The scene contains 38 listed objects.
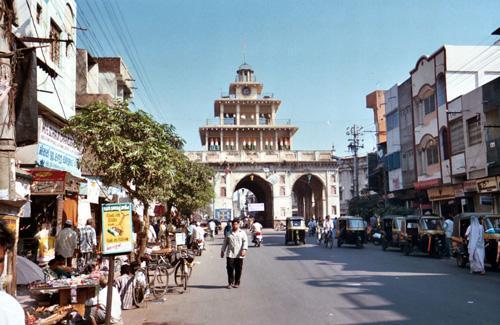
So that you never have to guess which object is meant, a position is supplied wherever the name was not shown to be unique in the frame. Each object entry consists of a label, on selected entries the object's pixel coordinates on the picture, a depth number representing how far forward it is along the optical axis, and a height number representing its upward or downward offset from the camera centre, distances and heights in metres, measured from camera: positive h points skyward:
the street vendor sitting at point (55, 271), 9.43 -1.15
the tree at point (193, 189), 26.91 +1.24
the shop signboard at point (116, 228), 6.12 -0.21
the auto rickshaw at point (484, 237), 14.99 -1.09
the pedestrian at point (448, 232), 19.95 -1.19
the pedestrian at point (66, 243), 12.94 -0.79
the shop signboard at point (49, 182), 12.57 +0.82
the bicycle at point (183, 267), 11.85 -1.41
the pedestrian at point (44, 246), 13.88 -0.94
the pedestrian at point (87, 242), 15.49 -0.96
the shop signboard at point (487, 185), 24.00 +0.95
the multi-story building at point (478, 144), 23.84 +3.17
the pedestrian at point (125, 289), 9.43 -1.50
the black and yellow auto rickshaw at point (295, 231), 28.31 -1.34
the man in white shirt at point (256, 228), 28.22 -1.14
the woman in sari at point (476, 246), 13.95 -1.24
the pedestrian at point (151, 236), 22.27 -1.17
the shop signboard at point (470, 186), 25.91 +1.00
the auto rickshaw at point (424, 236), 19.66 -1.29
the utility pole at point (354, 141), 50.03 +6.86
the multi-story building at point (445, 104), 28.81 +6.41
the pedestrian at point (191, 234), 21.66 -1.06
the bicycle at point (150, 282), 9.62 -1.54
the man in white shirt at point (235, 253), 11.85 -1.07
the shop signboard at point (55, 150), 14.32 +2.07
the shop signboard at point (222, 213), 58.94 -0.42
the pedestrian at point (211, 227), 37.88 -1.36
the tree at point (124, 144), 10.82 +1.53
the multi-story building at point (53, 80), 13.64 +4.35
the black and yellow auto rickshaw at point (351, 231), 26.05 -1.33
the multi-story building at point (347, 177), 79.62 +5.03
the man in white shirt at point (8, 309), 2.53 -0.51
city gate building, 60.00 +6.11
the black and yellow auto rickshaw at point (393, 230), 21.98 -1.18
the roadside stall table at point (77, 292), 7.91 -1.32
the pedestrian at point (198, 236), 21.31 -1.14
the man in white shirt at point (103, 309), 7.72 -1.55
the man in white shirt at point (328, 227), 26.13 -1.08
